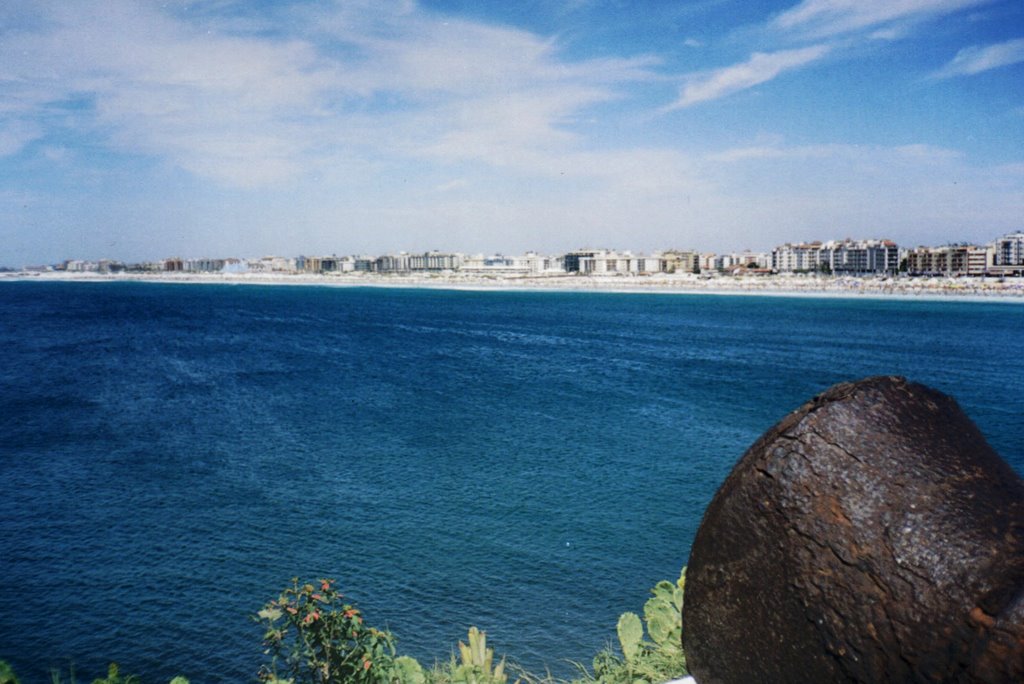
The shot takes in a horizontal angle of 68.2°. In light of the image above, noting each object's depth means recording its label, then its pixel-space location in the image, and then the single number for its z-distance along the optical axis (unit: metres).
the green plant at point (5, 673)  3.81
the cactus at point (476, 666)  5.12
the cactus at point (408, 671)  5.22
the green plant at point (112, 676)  4.00
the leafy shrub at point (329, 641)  5.04
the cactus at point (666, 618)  5.70
